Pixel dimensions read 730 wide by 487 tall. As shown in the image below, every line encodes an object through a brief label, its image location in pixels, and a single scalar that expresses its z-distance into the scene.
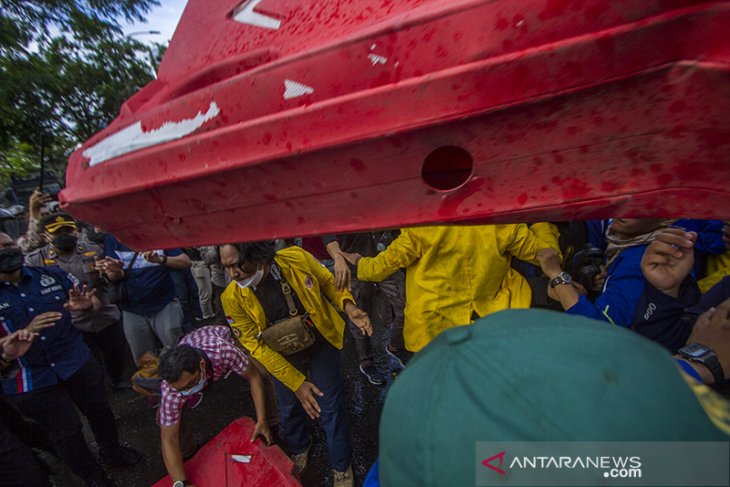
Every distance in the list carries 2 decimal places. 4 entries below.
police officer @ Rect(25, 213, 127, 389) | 3.01
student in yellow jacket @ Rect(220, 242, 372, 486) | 2.00
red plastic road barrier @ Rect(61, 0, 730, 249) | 0.58
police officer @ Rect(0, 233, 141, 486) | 2.18
